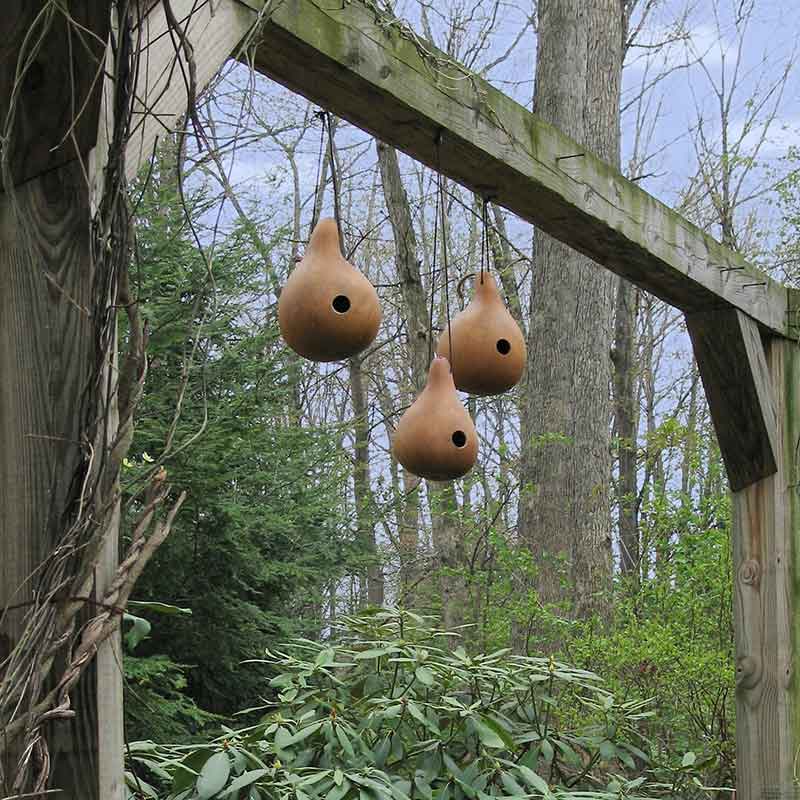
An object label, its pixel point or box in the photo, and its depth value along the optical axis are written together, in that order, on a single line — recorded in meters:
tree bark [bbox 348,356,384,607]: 7.86
